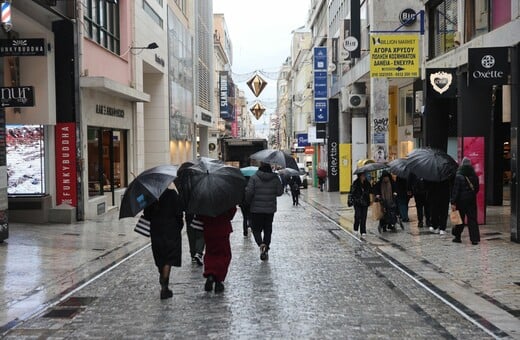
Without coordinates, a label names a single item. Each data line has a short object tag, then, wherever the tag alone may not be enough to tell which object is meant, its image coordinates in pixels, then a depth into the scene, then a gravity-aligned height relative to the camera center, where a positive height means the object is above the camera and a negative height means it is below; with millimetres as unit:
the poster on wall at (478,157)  15352 -233
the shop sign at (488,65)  12938 +1714
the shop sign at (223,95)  69750 +6192
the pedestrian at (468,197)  12422 -986
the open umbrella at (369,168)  14195 -444
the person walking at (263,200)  10609 -863
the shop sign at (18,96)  14117 +1272
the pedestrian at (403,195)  16616 -1271
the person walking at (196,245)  10492 -1610
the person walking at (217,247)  8148 -1276
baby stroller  15031 -1610
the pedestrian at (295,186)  26812 -1596
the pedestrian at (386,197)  15023 -1183
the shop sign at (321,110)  39000 +2450
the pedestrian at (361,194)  14188 -1042
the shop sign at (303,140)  54362 +802
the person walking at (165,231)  7750 -1006
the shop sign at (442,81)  17422 +1887
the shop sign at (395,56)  18062 +2690
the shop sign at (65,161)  18422 -292
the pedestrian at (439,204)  14469 -1329
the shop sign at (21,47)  14062 +2393
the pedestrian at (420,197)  15609 -1250
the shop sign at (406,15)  22222 +4827
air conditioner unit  30844 +2372
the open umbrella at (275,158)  11218 -156
